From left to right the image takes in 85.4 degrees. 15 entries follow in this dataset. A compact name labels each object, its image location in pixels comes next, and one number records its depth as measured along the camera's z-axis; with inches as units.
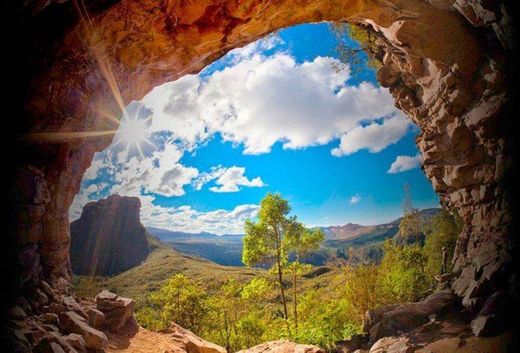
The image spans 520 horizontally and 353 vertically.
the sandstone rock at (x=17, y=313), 365.1
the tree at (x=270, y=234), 999.0
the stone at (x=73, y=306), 484.1
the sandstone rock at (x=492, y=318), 326.3
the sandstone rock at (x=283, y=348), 439.8
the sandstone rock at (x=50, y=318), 414.7
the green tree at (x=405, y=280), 975.0
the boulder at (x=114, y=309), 622.8
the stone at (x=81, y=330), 430.3
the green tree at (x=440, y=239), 1252.5
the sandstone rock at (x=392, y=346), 353.1
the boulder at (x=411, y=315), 430.3
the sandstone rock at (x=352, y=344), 454.3
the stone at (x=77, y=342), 388.8
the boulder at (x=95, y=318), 580.1
